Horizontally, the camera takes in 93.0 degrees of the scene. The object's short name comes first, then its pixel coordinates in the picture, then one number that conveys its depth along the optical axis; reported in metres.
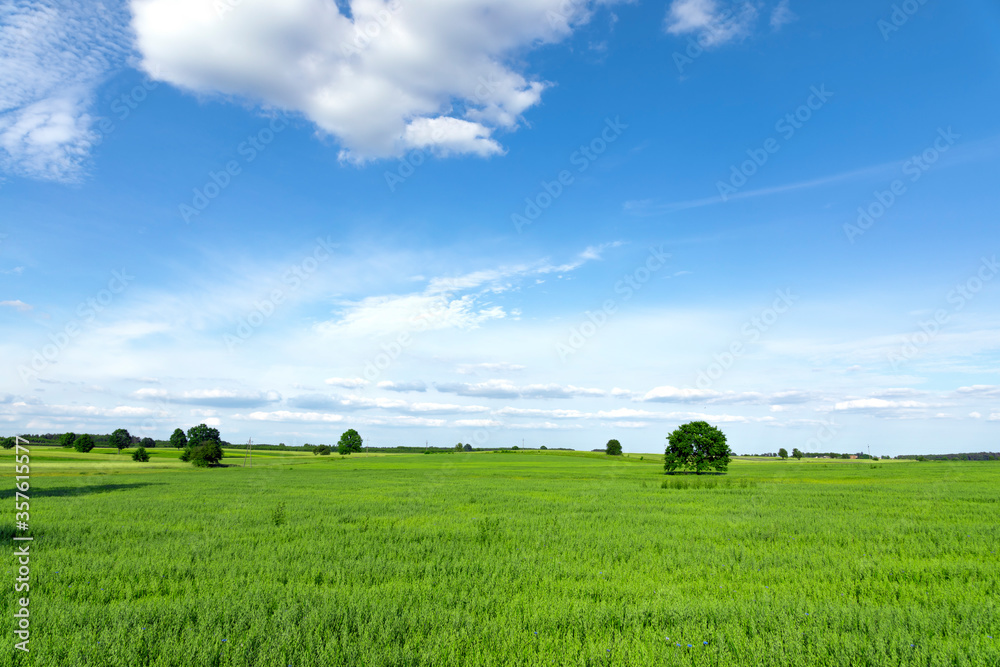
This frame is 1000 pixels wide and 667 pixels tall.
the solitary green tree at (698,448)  62.50
